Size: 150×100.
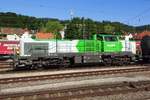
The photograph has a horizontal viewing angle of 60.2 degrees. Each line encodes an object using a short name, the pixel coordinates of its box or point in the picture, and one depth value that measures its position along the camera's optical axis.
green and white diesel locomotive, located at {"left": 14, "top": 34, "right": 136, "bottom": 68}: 9.98
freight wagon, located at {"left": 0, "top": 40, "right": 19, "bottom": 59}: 15.94
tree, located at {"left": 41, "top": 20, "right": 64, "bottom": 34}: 57.23
